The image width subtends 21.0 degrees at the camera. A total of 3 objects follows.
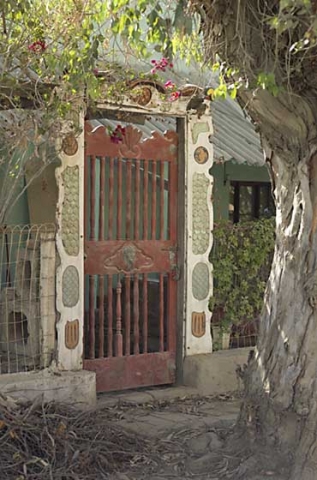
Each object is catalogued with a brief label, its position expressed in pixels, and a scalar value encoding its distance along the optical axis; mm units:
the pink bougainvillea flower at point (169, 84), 7816
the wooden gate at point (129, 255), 7641
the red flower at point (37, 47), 6562
